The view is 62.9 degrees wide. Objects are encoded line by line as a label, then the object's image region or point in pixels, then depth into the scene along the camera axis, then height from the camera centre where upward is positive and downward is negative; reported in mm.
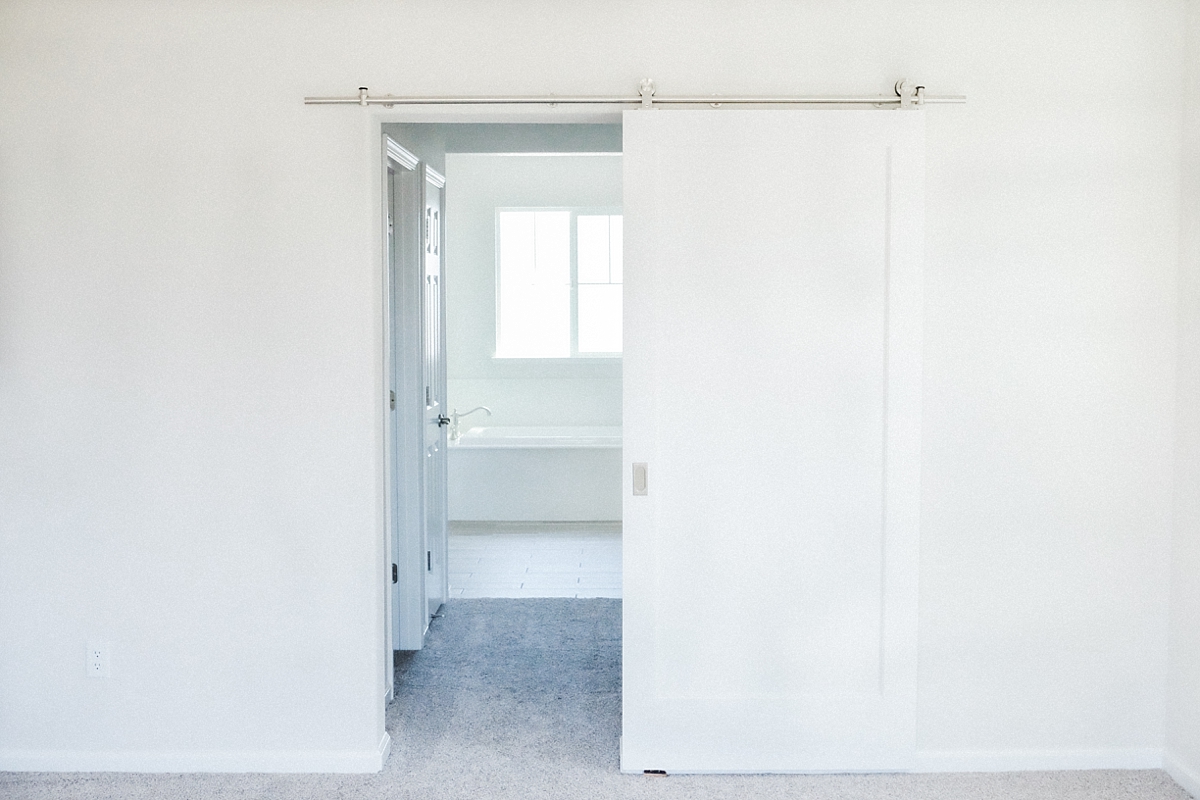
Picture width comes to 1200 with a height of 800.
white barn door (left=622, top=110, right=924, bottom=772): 2893 -261
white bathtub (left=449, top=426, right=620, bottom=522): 6707 -891
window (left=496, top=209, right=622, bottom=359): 7516 +520
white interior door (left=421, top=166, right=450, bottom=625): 4340 -254
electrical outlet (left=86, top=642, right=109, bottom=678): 3045 -960
